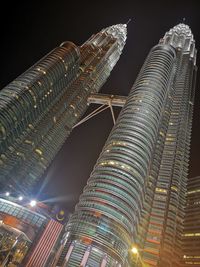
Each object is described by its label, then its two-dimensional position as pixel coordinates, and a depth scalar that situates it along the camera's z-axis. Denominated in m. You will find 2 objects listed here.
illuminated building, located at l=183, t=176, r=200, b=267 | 77.49
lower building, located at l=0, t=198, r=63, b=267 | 51.65
